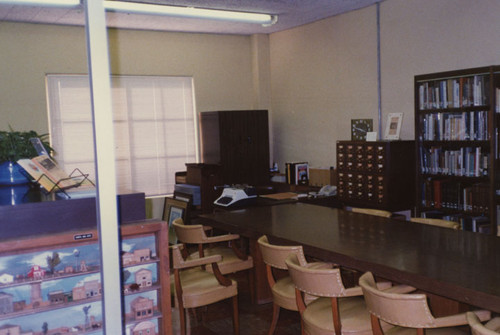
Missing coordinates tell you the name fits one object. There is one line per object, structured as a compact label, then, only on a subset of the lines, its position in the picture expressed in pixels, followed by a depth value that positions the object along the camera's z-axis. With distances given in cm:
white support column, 141
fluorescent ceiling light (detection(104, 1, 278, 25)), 568
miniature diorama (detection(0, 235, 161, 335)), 215
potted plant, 305
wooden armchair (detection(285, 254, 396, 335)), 276
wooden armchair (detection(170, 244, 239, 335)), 351
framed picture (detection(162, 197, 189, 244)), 683
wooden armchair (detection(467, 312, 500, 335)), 202
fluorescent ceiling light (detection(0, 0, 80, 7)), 526
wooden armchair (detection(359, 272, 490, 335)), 231
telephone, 630
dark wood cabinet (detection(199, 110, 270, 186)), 726
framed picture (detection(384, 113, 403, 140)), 586
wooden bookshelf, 461
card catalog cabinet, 557
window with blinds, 683
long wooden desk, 245
